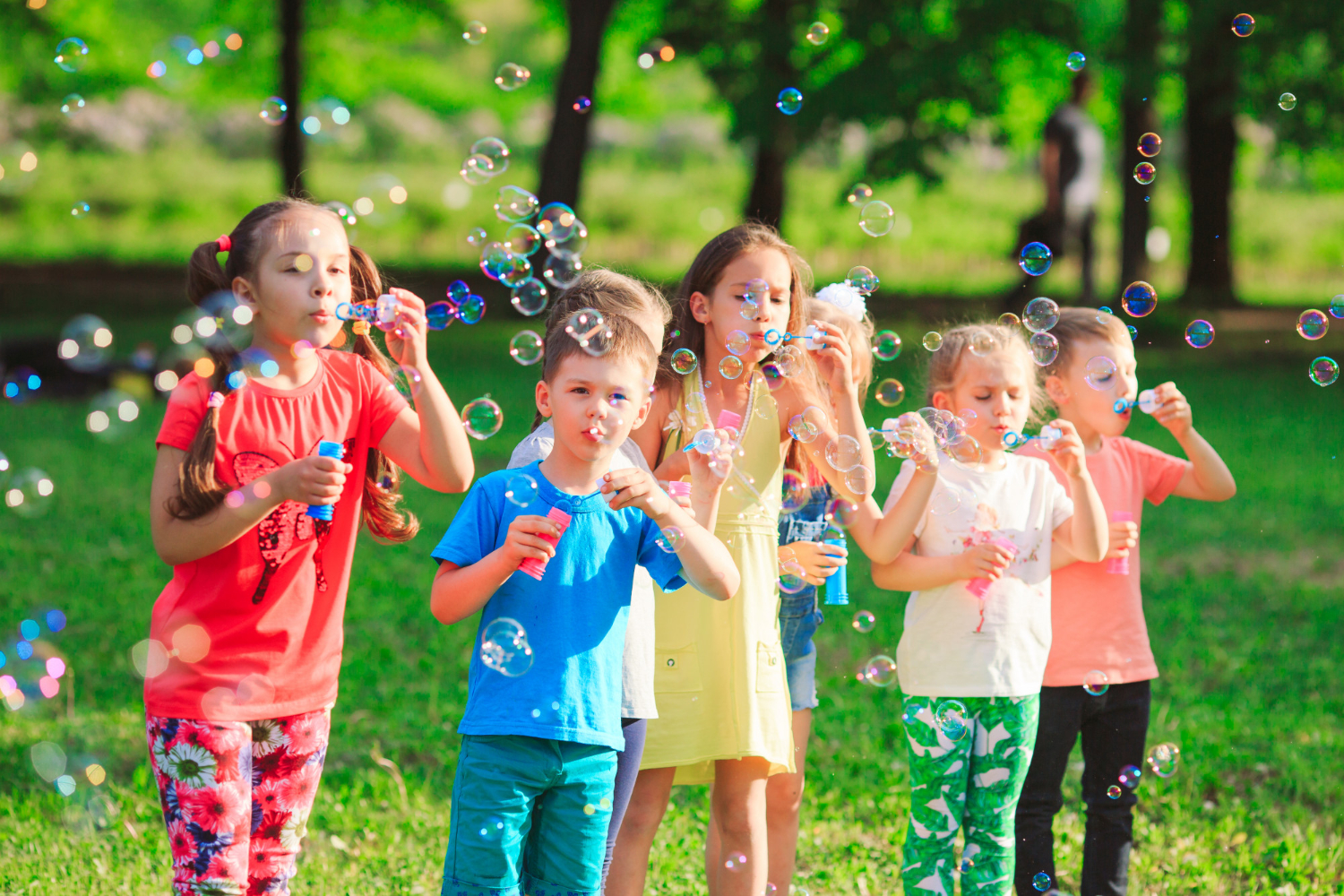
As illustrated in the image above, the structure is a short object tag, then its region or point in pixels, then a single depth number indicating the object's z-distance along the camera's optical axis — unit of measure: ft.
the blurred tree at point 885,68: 84.53
